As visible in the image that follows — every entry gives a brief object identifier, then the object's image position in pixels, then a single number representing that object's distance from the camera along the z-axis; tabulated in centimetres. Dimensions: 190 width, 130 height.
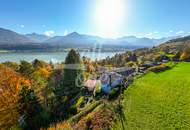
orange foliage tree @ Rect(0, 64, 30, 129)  1498
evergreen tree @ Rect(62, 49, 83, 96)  1886
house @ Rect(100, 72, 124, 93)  1420
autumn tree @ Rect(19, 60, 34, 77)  2374
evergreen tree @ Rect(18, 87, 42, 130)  1374
